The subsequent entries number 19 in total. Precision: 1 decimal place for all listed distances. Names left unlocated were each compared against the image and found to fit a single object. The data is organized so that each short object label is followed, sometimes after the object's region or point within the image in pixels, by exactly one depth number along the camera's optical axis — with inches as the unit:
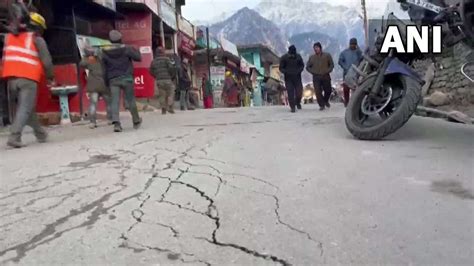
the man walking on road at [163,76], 519.2
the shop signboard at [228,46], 1131.6
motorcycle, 211.2
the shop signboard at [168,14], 754.2
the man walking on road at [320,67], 477.7
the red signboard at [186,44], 902.8
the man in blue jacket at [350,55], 475.5
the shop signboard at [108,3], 497.0
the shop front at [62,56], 439.5
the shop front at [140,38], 659.4
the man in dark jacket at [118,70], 323.6
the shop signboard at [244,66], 1304.4
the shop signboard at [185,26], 913.4
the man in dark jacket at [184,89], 666.2
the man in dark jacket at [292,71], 470.9
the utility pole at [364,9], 1281.3
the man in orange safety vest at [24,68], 256.5
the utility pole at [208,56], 994.2
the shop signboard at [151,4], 622.0
